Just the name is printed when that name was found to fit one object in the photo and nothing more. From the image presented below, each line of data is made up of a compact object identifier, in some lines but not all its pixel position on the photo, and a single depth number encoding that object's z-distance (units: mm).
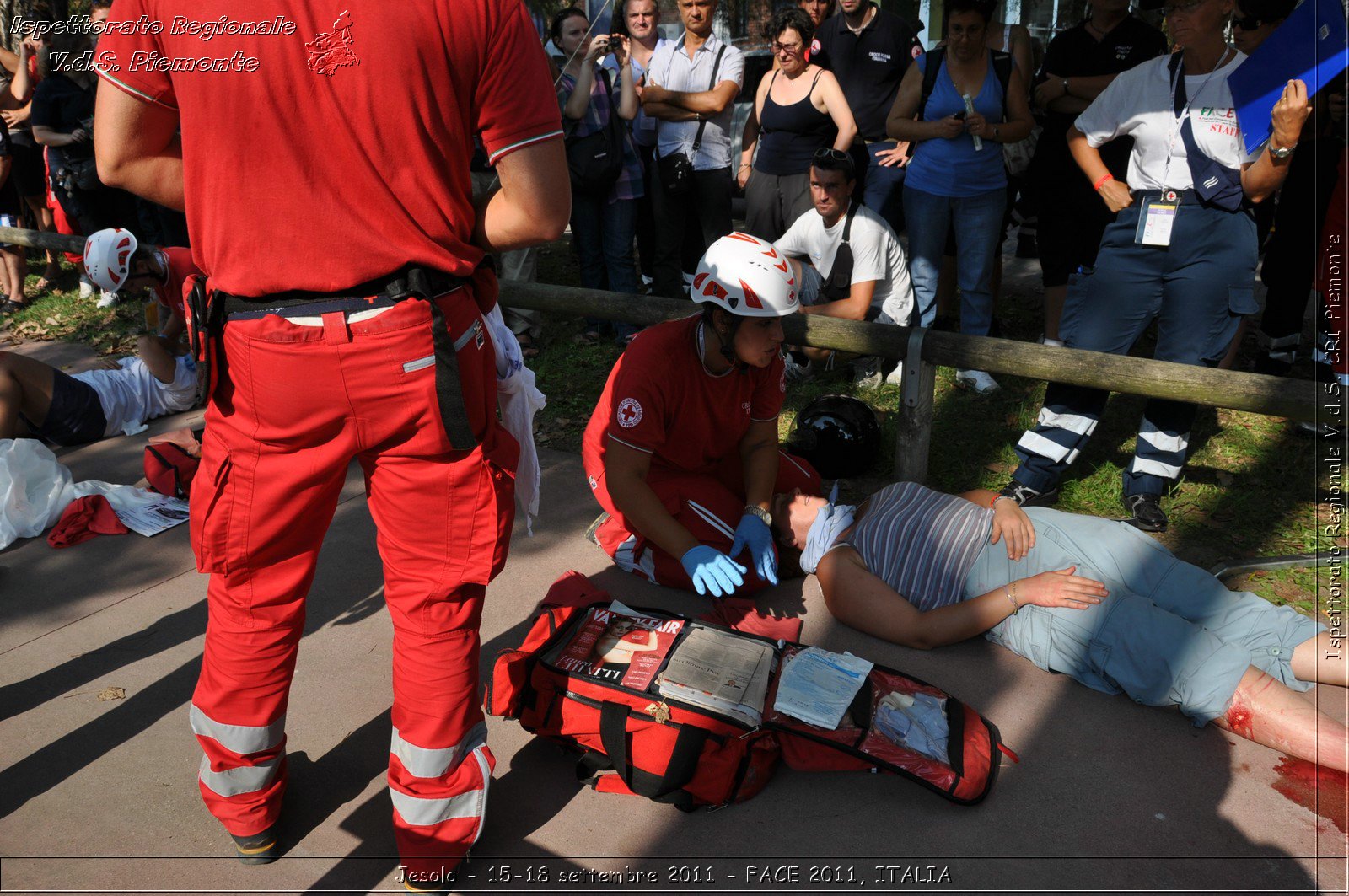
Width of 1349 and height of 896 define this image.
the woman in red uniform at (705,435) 3328
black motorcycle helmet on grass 4562
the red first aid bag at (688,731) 2637
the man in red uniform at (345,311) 1955
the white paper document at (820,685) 2789
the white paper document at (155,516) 4332
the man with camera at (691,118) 6227
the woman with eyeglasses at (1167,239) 3729
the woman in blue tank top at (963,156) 5188
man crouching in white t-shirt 5211
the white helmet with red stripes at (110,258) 4809
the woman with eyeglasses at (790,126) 5688
